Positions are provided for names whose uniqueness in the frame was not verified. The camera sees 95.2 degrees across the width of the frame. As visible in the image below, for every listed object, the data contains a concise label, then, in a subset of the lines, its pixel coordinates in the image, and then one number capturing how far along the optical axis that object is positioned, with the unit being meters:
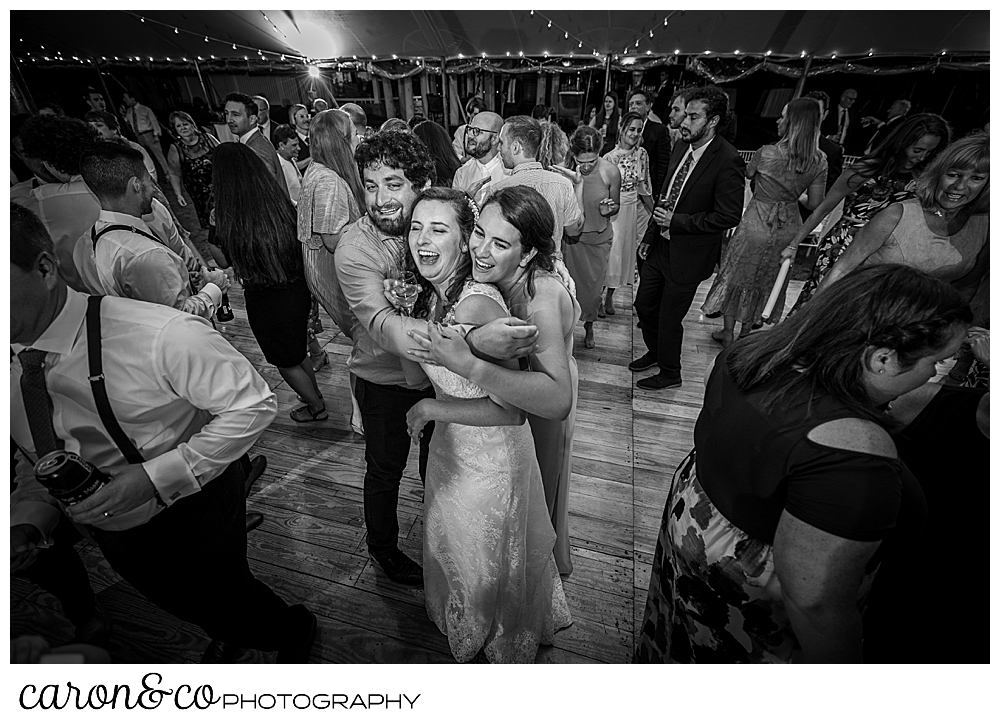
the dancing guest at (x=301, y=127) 3.37
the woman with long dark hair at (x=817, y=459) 0.77
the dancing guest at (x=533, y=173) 2.60
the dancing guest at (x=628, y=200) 3.82
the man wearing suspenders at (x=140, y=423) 0.91
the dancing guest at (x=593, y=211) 3.32
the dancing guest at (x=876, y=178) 2.28
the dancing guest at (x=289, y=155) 3.65
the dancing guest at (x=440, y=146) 2.96
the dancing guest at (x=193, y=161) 2.74
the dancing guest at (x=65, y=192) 1.75
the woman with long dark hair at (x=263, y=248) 1.97
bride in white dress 1.10
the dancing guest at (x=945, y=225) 1.68
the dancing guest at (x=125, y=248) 1.62
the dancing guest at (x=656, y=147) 4.55
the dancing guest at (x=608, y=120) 3.58
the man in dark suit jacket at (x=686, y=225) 2.54
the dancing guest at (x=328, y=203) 2.18
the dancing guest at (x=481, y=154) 3.09
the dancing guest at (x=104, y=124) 1.89
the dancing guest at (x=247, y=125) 2.50
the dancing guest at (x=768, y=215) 2.92
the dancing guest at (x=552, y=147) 3.07
